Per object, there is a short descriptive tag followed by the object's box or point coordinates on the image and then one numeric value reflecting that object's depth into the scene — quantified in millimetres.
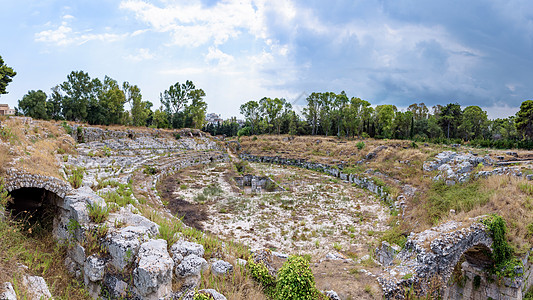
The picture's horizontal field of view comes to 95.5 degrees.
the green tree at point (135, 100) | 47959
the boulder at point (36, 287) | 4789
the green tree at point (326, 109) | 62125
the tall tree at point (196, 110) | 56575
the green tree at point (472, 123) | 52497
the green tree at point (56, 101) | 38525
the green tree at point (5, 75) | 34312
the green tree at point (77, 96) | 38250
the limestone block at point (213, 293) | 5043
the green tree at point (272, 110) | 71188
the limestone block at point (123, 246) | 5809
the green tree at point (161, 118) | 54094
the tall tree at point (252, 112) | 75688
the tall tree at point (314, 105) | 63756
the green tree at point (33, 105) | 32031
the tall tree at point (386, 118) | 55594
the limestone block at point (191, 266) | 5734
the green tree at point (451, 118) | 53719
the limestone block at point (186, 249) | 6480
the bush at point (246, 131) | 76988
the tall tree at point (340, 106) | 59100
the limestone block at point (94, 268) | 5816
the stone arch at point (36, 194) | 7276
